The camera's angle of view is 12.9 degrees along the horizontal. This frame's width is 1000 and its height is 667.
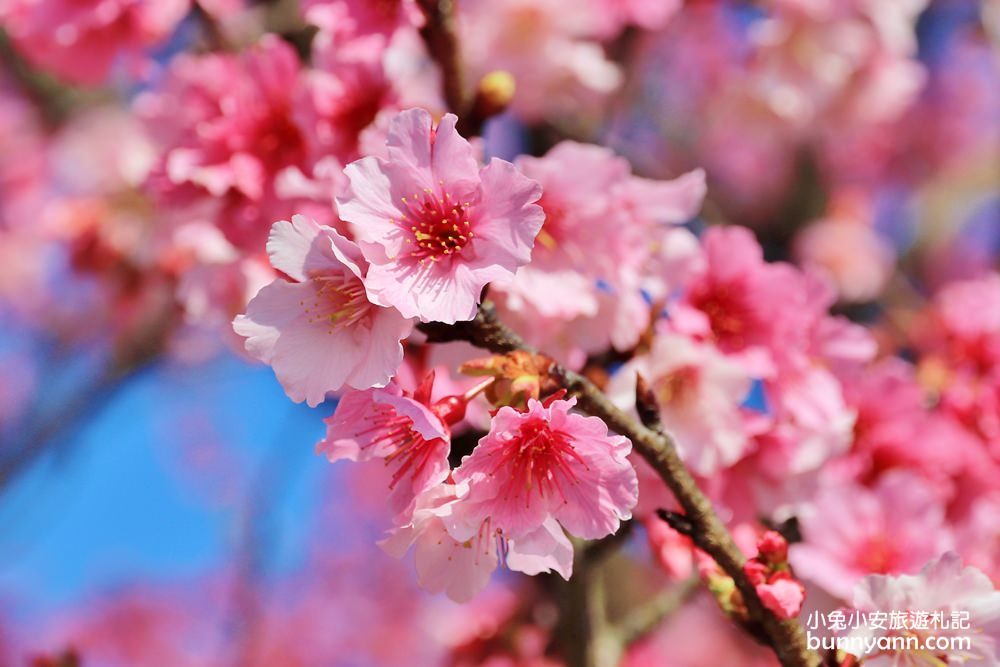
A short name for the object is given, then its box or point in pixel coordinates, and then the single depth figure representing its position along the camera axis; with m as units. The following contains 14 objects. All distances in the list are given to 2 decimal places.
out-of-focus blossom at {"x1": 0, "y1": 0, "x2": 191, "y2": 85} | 0.82
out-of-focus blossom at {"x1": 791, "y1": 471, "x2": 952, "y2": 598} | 0.76
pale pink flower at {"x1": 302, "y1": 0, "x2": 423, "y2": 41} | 0.78
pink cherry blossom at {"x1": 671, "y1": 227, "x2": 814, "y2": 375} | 0.77
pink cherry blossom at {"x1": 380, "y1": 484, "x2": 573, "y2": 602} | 0.71
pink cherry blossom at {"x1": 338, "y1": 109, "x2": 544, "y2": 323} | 0.70
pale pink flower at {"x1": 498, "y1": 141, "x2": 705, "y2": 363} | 0.75
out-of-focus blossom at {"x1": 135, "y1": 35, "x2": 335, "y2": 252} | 0.78
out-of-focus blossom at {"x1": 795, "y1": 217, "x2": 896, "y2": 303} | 2.80
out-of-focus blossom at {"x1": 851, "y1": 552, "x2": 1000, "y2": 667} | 0.71
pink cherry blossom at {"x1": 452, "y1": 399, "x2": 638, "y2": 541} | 0.70
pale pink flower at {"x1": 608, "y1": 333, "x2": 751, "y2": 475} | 0.76
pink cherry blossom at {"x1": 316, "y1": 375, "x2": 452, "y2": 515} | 0.71
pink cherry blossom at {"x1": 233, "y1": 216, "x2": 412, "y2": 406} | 0.71
